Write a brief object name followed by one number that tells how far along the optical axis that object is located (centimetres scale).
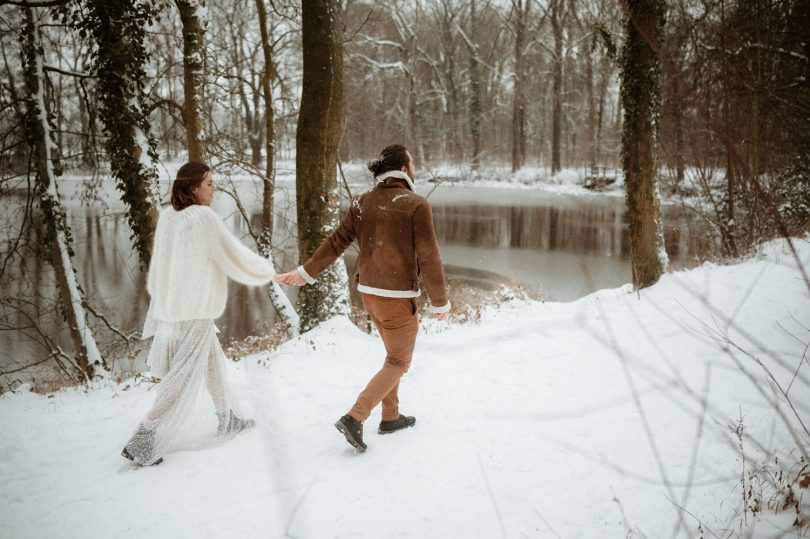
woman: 318
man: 321
